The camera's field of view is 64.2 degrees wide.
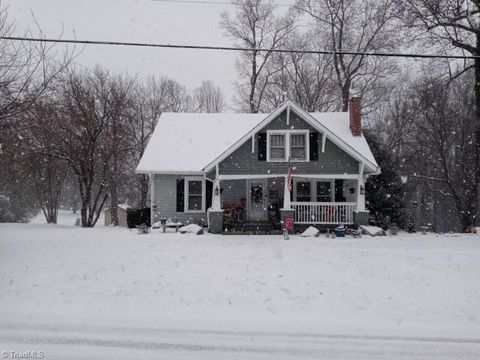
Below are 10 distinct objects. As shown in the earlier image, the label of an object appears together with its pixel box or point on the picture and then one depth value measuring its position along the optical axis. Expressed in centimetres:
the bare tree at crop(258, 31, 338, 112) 3244
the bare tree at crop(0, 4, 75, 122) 1009
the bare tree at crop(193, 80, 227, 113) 4241
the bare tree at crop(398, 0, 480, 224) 1762
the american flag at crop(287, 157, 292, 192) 1727
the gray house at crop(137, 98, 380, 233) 1855
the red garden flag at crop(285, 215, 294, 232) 1788
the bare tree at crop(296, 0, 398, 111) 2900
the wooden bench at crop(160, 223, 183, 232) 1817
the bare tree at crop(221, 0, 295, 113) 3406
